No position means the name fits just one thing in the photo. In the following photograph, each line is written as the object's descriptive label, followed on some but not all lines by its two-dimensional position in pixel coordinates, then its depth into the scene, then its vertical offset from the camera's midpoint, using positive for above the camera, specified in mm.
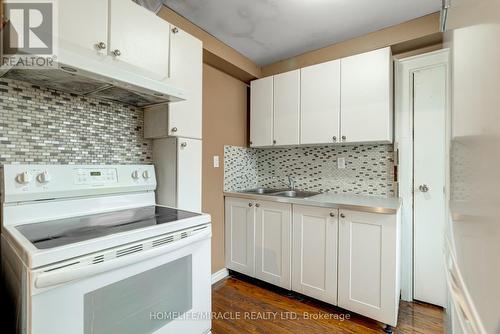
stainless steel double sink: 2477 -280
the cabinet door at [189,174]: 1630 -57
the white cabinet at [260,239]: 2061 -685
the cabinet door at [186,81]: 1570 +597
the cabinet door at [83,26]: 1073 +672
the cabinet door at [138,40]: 1255 +726
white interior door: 1915 -112
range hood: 1027 +431
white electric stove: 801 -357
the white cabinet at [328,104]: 1896 +580
